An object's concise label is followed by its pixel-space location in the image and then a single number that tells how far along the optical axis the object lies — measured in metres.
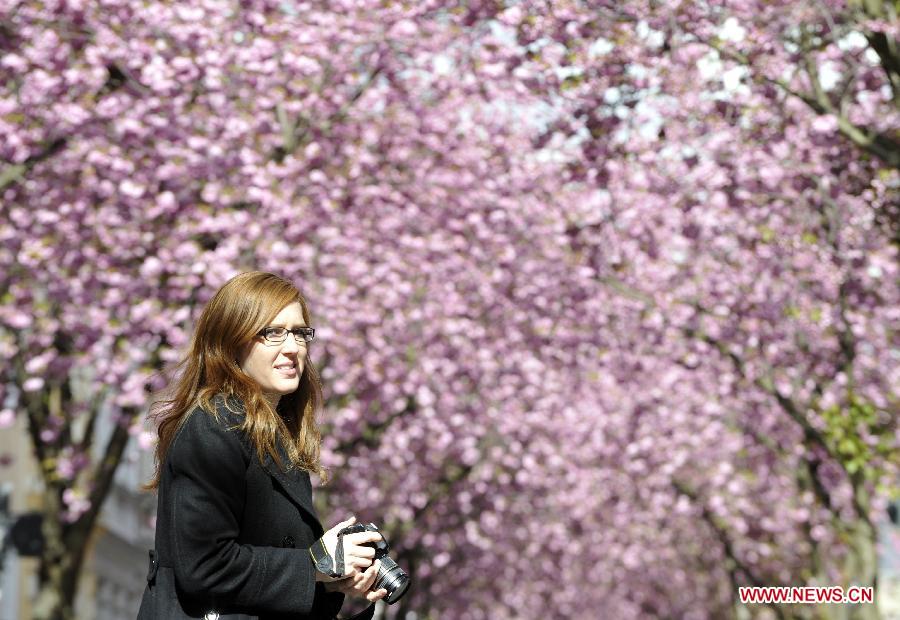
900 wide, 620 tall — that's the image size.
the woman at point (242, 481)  8.23
